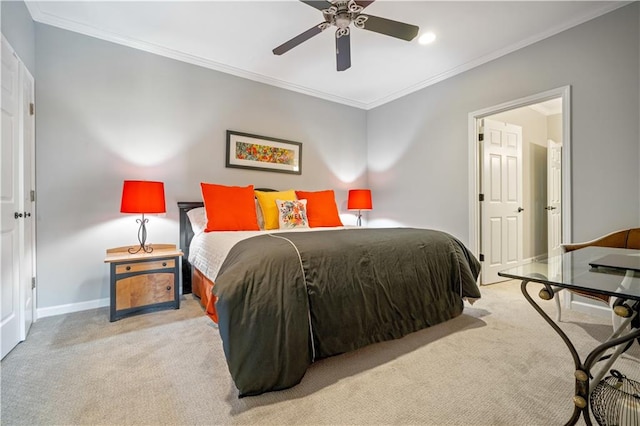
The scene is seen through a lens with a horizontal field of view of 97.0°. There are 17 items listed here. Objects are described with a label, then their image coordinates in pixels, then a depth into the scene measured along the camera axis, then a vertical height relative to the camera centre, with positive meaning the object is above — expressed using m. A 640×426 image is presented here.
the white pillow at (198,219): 2.88 -0.07
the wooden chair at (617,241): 2.07 -0.24
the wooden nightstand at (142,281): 2.34 -0.59
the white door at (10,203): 1.79 +0.07
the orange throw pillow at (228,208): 2.78 +0.04
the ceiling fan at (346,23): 1.94 +1.39
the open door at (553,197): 4.34 +0.21
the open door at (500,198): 3.48 +0.16
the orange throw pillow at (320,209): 3.44 +0.04
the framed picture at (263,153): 3.49 +0.77
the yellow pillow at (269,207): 3.18 +0.06
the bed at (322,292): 1.37 -0.49
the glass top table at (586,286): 0.99 -0.27
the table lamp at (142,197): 2.41 +0.14
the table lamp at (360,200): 4.21 +0.17
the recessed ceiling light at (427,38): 2.82 +1.76
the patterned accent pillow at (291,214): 3.13 -0.02
